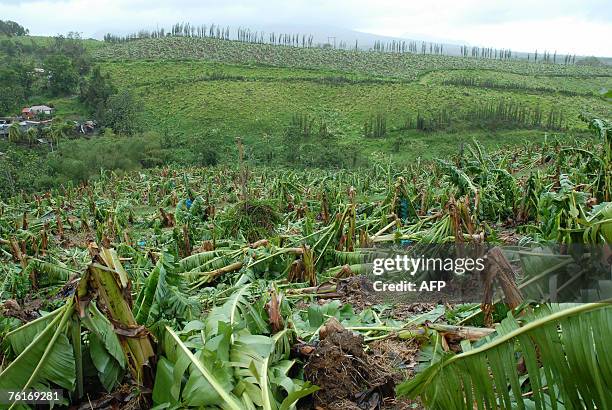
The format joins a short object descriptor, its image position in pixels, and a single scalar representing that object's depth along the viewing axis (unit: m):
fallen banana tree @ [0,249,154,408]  2.32
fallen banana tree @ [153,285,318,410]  2.13
